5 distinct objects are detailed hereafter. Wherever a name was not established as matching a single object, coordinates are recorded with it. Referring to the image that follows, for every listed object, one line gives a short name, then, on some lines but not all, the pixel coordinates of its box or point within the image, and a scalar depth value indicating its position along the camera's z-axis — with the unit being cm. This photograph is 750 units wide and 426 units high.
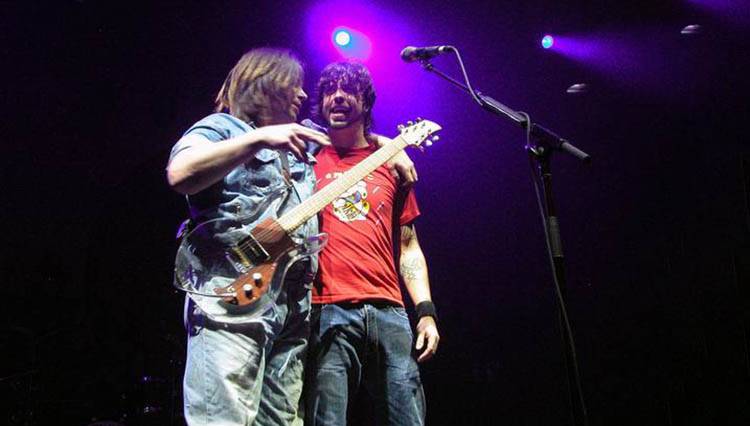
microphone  243
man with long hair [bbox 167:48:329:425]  163
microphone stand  180
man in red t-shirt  209
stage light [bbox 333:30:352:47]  438
